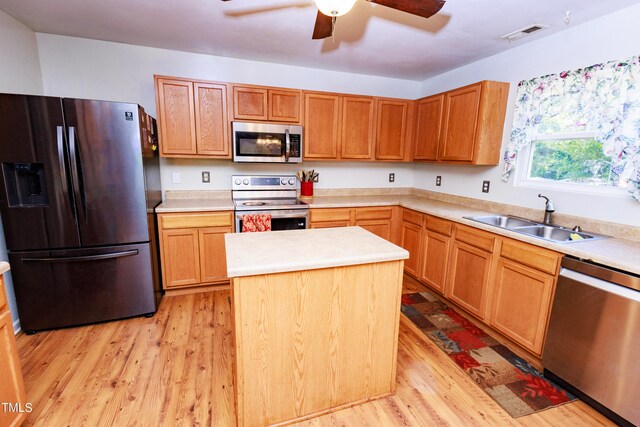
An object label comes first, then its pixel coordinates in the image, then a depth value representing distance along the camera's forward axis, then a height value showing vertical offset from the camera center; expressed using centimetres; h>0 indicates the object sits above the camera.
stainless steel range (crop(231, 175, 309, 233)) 311 -43
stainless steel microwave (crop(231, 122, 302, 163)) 311 +21
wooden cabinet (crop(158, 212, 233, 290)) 286 -85
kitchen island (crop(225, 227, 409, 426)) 143 -81
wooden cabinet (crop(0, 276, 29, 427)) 135 -102
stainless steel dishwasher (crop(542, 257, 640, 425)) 154 -93
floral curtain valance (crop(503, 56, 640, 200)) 196 +45
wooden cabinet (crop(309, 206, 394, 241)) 335 -61
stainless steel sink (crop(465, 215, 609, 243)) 213 -47
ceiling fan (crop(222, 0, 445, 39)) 137 +81
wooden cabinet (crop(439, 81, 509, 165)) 278 +44
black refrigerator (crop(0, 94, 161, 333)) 215 -38
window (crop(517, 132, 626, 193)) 219 +5
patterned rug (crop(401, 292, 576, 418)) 179 -135
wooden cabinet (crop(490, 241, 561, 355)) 196 -86
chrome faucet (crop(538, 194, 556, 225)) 242 -33
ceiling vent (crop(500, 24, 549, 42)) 230 +108
